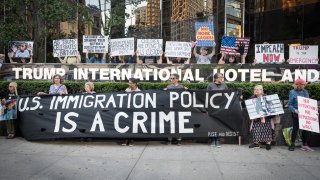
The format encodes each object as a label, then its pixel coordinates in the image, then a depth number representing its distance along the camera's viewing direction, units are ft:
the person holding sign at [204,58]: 25.58
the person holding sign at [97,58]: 27.36
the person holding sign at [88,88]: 19.69
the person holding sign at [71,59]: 27.57
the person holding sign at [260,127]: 18.00
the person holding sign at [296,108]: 17.84
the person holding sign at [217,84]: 19.18
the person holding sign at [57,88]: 20.41
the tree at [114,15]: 33.21
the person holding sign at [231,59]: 24.65
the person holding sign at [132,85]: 19.51
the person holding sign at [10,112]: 19.70
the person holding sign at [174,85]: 19.54
